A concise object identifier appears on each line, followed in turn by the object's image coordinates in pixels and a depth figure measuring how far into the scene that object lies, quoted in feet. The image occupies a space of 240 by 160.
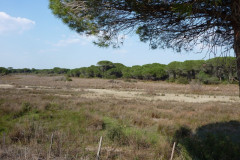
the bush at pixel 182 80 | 170.56
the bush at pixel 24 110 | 29.66
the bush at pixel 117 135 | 18.89
